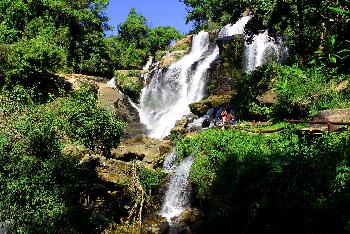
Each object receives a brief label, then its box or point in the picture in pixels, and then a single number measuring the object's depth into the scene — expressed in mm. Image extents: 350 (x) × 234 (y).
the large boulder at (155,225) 16859
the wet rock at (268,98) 23531
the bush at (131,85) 42438
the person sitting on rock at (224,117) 23519
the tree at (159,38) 66062
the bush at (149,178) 19141
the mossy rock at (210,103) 30188
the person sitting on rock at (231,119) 24344
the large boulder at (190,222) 15945
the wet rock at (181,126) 27853
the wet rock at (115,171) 19969
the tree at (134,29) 69000
